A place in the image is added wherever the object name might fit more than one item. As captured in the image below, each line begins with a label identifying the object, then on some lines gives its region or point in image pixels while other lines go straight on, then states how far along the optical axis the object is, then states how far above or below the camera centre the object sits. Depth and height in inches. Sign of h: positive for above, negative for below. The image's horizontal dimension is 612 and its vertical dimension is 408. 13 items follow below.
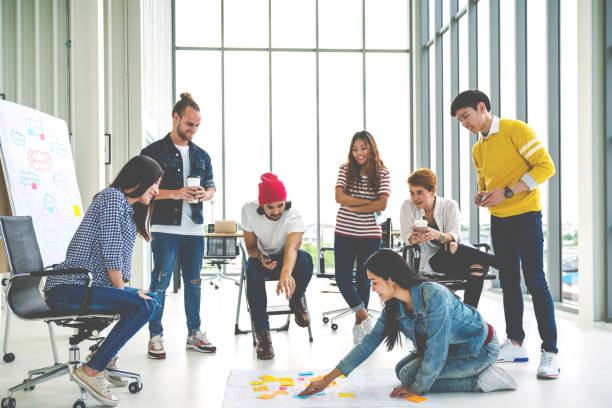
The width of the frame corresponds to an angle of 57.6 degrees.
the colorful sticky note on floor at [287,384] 99.3 -31.8
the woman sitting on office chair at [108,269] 86.5 -10.2
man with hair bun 125.1 -2.6
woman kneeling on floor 88.6 -21.8
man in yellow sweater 107.6 -0.2
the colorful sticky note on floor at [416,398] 89.8 -31.2
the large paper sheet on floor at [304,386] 88.6 -31.8
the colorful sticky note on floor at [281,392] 94.0 -31.5
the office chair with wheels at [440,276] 138.1 -17.7
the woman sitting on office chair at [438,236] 135.1 -7.4
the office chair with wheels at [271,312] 138.8 -26.9
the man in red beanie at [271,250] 127.2 -10.5
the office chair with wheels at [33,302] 86.5 -15.4
